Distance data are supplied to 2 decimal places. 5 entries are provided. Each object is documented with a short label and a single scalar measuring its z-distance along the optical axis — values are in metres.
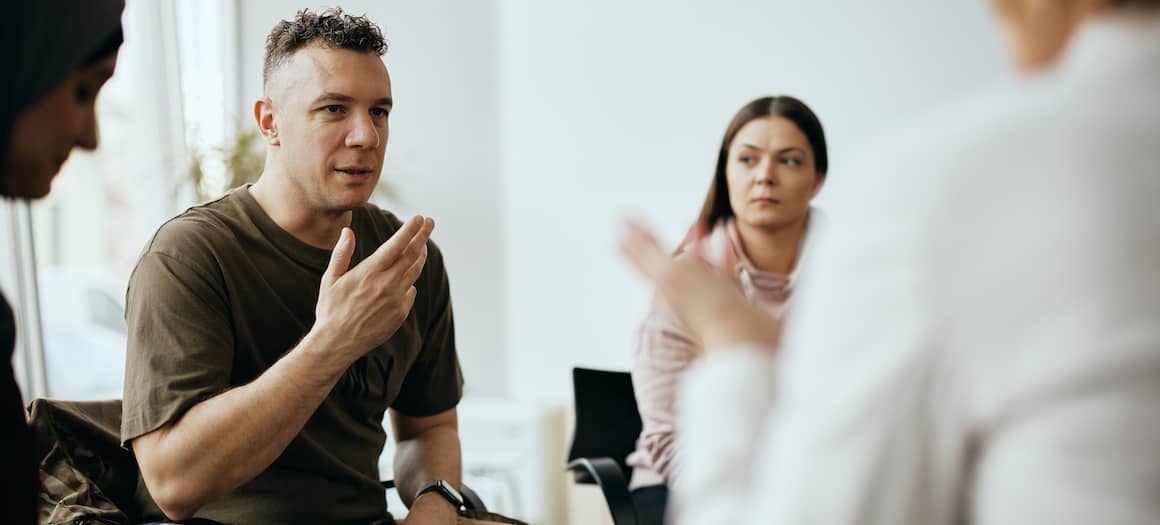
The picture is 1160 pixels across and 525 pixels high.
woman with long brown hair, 2.59
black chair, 2.77
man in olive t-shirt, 1.51
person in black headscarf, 1.04
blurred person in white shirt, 0.65
